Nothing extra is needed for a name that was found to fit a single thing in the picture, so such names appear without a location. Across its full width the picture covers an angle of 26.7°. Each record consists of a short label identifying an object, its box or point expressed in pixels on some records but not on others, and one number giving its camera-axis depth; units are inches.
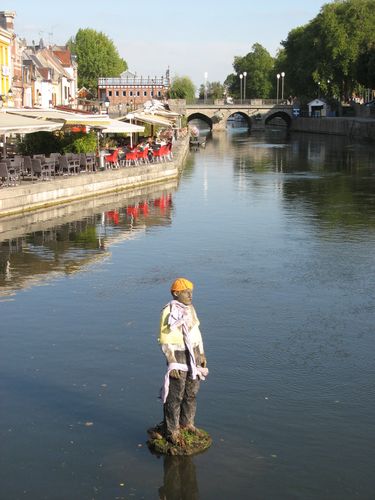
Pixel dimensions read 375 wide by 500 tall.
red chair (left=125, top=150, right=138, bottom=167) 1302.9
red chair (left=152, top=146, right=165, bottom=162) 1429.6
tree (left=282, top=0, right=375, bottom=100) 3875.5
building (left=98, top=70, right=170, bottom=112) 5462.6
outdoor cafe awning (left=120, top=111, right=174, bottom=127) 1490.9
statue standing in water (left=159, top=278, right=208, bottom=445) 279.3
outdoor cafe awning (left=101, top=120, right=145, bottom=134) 1192.0
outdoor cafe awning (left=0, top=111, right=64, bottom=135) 853.2
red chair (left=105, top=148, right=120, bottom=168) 1208.8
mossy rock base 293.6
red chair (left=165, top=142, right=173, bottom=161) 1472.7
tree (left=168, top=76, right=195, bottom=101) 5462.6
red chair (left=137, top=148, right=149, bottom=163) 1334.9
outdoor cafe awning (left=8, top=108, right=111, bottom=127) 1021.8
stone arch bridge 4633.4
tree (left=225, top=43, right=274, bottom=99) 6364.2
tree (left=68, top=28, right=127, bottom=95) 5482.3
